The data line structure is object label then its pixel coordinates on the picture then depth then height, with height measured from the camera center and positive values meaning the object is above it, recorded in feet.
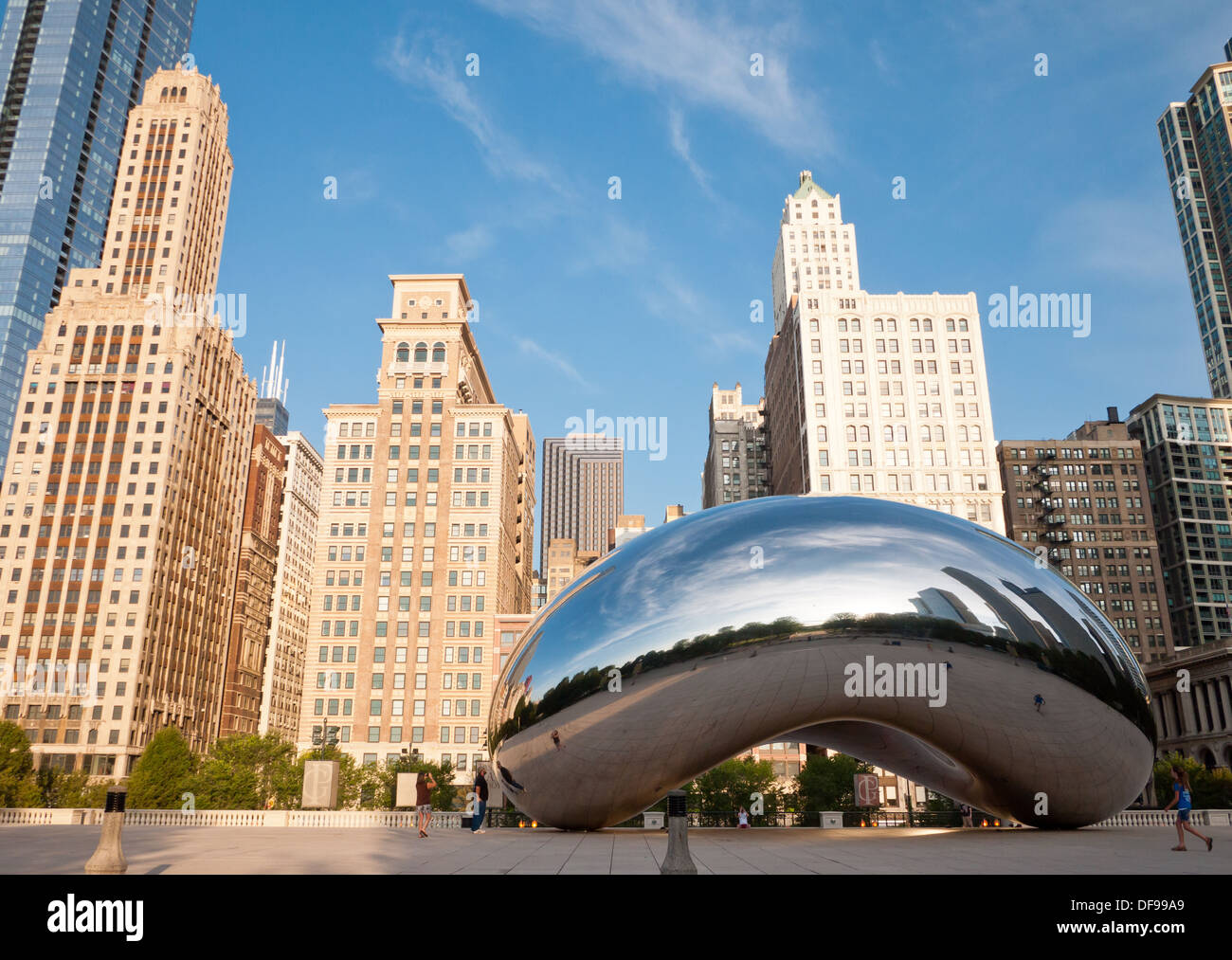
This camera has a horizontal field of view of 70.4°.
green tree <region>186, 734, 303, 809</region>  217.97 -6.18
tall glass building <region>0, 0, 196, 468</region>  533.14 +382.34
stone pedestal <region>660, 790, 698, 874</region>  32.91 -3.80
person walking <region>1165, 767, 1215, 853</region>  48.66 -3.00
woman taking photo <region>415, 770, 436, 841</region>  65.07 -3.72
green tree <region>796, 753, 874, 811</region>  204.85 -8.13
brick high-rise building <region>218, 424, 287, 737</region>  475.72 +92.67
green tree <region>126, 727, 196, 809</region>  216.74 -5.74
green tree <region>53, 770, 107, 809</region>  212.02 -10.40
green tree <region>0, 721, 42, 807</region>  160.86 -3.85
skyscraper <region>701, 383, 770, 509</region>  535.60 +171.97
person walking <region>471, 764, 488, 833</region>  67.47 -3.94
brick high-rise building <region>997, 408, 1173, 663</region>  433.89 +112.80
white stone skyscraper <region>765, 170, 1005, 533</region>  319.88 +126.00
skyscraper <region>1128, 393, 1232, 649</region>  465.88 +131.94
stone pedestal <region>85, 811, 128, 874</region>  34.01 -3.89
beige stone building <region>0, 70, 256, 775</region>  346.54 +113.62
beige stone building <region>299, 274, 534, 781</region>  326.85 +76.33
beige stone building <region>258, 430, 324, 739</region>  530.68 +97.82
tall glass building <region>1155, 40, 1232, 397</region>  549.13 +339.03
